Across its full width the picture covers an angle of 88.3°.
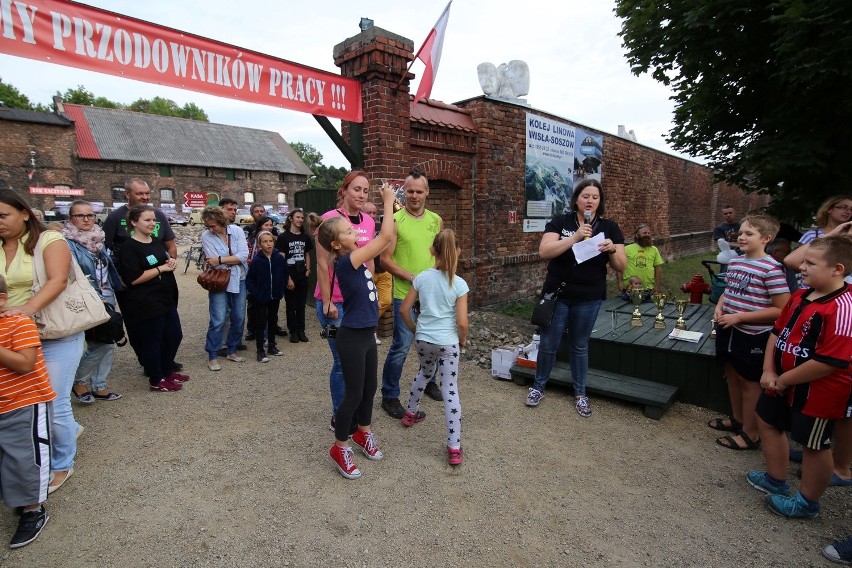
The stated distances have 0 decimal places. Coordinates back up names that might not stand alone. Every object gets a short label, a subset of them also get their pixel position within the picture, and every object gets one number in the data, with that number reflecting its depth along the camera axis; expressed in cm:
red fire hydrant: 611
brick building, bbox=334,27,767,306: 586
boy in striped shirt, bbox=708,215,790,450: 304
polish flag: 547
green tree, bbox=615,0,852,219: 414
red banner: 368
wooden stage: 400
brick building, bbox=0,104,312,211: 2838
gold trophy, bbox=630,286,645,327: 506
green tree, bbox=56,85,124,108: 4712
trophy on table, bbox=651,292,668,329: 489
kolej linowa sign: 861
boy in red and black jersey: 230
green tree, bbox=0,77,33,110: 4047
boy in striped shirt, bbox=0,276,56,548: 223
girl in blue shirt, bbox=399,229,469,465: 302
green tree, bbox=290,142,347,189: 5334
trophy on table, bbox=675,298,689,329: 461
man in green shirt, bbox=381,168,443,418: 360
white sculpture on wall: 820
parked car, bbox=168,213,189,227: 2947
